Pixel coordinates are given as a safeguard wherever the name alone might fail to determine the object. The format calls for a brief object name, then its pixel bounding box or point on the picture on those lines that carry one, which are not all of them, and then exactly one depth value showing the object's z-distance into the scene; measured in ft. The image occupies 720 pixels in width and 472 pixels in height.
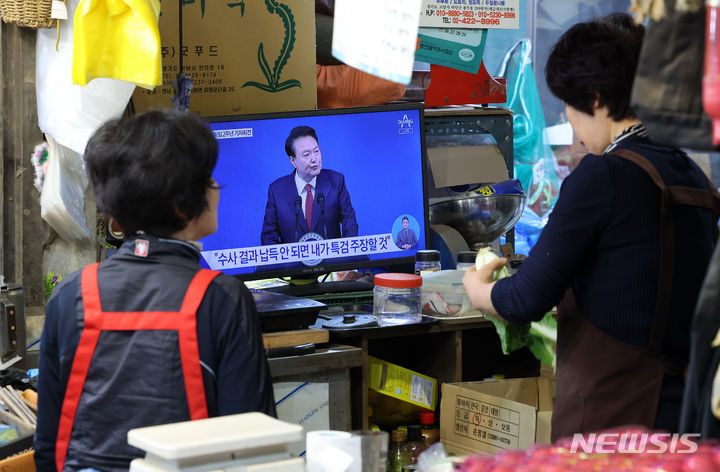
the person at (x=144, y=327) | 10.67
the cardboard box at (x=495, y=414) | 17.08
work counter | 17.76
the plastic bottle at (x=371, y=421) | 19.80
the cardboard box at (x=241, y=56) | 21.56
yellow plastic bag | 17.47
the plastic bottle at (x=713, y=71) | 6.70
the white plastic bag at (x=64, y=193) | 18.93
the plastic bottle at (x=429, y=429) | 19.38
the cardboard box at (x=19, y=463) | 14.29
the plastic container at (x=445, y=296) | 19.84
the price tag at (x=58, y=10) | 18.33
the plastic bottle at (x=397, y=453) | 18.74
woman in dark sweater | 12.41
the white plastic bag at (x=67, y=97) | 18.65
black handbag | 7.42
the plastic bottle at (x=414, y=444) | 18.72
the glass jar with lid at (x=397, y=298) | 19.10
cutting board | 17.35
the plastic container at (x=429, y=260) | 21.34
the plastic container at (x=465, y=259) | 20.93
